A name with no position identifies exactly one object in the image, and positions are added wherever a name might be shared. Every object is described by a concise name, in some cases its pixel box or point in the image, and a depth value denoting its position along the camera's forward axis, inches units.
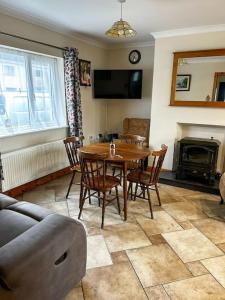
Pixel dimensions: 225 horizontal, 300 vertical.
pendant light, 91.6
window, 122.1
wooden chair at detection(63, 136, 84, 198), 125.2
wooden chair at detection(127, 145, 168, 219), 102.0
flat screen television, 179.9
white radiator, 120.3
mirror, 138.7
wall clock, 186.6
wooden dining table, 100.1
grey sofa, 45.2
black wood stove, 136.3
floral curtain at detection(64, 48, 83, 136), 150.9
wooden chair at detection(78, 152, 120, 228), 93.7
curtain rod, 115.0
